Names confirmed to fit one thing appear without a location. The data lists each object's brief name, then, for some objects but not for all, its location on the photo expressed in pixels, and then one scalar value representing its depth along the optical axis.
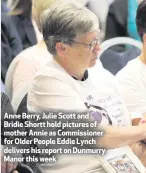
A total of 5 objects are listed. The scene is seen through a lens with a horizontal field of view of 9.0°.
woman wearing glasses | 2.99
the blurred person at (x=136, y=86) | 3.26
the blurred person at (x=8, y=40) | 3.79
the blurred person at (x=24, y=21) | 3.99
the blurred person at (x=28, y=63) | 3.36
